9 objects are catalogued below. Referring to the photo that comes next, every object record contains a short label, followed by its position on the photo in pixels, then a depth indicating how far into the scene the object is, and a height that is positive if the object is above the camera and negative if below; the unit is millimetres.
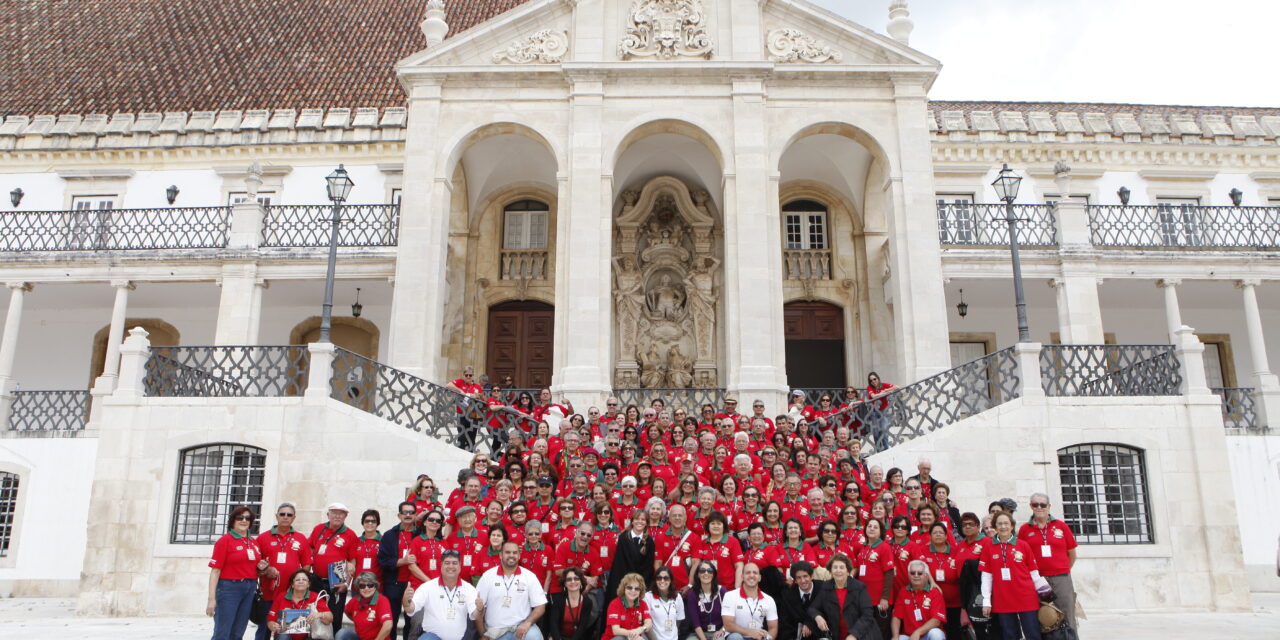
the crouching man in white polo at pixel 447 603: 6934 -752
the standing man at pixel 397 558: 7559 -409
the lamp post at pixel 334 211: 12734 +4918
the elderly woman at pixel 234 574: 7555 -556
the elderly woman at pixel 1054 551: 7957 -366
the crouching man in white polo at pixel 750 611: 6961 -815
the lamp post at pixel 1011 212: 12805 +4912
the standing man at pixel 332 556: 7602 -395
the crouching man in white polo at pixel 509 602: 6984 -746
